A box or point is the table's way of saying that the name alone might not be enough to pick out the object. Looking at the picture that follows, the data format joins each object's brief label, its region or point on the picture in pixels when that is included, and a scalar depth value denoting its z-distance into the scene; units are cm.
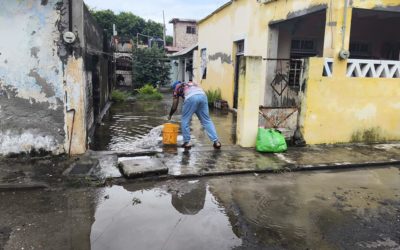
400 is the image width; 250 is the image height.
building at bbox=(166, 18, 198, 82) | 2556
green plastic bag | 721
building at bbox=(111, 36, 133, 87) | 2369
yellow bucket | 755
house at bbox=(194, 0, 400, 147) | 752
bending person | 733
